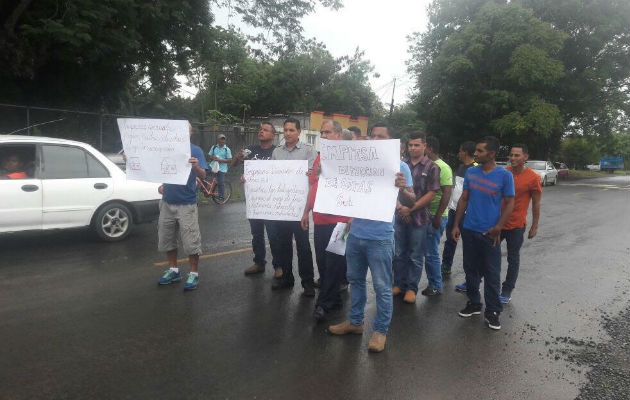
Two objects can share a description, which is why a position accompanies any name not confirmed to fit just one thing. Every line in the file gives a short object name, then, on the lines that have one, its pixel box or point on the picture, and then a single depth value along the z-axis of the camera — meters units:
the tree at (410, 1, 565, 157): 25.77
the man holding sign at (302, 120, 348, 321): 4.21
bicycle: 11.15
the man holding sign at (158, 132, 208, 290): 4.83
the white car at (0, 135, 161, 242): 5.92
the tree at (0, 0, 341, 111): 10.66
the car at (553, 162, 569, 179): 30.88
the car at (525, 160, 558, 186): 24.08
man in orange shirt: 4.73
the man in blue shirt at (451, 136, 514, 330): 4.23
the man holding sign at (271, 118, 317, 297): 4.84
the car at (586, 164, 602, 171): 68.25
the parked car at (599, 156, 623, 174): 62.66
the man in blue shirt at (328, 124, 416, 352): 3.60
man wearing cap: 11.48
